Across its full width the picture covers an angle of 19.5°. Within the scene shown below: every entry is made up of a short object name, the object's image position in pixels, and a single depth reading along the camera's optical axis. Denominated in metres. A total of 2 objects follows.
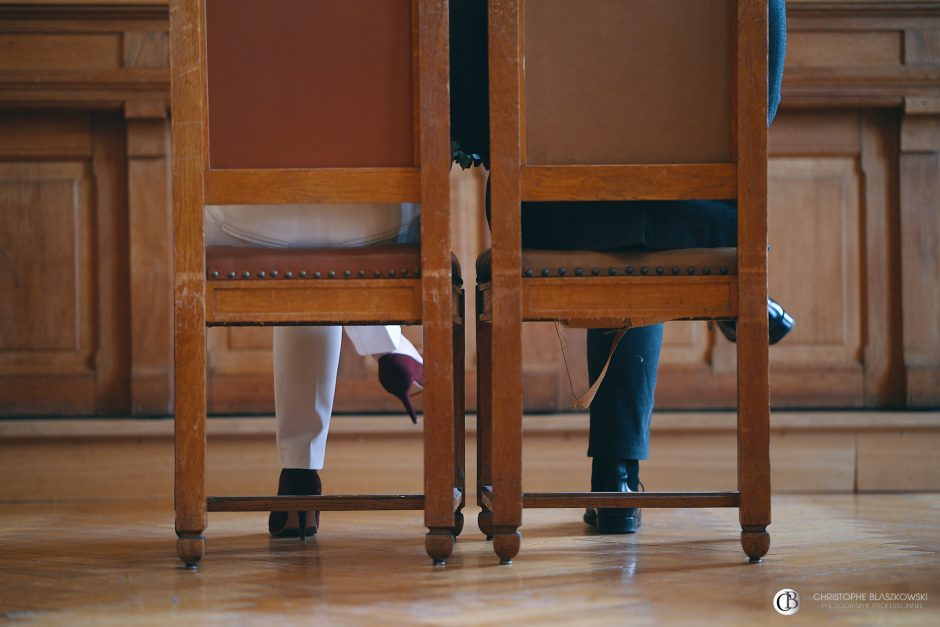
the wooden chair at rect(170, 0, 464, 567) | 4.13
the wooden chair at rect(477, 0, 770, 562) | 4.14
